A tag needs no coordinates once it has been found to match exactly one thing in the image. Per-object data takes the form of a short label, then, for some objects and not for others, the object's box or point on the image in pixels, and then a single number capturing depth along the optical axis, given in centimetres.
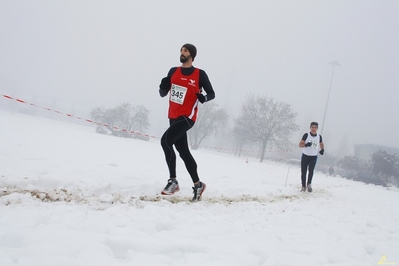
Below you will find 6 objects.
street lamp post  5780
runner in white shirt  723
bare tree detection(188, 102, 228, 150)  4572
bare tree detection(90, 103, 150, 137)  4959
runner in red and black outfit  372
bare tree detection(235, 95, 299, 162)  3628
